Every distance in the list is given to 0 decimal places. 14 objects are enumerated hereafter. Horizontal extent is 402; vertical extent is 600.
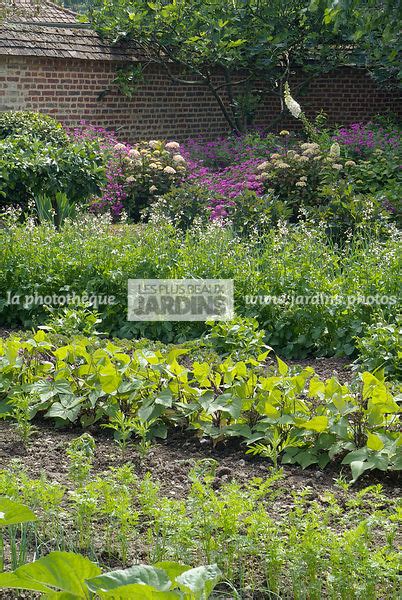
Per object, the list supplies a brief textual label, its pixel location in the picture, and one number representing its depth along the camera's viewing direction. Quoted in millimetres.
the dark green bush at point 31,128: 10891
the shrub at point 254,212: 9734
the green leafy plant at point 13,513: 2350
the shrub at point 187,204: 10367
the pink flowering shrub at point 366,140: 13648
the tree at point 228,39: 14859
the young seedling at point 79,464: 3609
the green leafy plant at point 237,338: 5430
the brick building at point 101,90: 13508
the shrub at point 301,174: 11008
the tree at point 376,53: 15141
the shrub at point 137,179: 11648
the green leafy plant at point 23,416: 4422
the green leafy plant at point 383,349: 5238
